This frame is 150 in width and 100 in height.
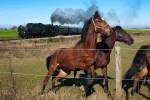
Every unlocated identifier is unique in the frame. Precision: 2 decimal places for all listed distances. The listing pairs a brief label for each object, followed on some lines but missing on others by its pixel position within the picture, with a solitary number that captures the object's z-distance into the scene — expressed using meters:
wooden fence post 9.91
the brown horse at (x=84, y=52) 10.89
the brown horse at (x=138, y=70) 11.29
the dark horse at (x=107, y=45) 12.20
